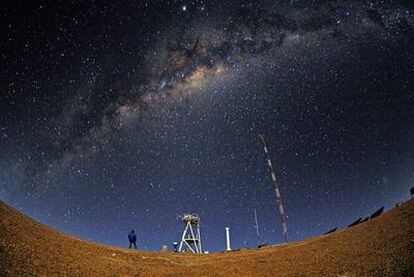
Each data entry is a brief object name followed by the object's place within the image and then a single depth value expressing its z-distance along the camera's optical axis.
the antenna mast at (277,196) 31.99
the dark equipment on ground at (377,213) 22.84
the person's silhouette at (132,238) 26.86
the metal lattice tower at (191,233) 40.66
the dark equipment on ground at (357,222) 23.85
